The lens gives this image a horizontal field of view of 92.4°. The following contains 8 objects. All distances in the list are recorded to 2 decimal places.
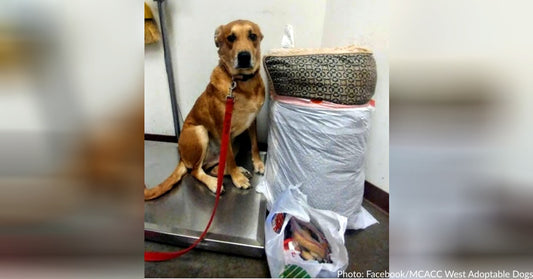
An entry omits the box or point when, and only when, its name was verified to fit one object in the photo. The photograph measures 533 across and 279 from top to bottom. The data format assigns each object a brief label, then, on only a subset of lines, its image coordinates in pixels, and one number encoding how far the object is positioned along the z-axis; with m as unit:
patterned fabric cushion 0.85
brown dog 1.14
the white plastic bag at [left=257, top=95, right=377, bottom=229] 0.88
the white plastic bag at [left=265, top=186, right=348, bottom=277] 0.78
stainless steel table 0.90
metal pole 1.47
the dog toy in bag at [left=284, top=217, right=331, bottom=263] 0.83
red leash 0.83
